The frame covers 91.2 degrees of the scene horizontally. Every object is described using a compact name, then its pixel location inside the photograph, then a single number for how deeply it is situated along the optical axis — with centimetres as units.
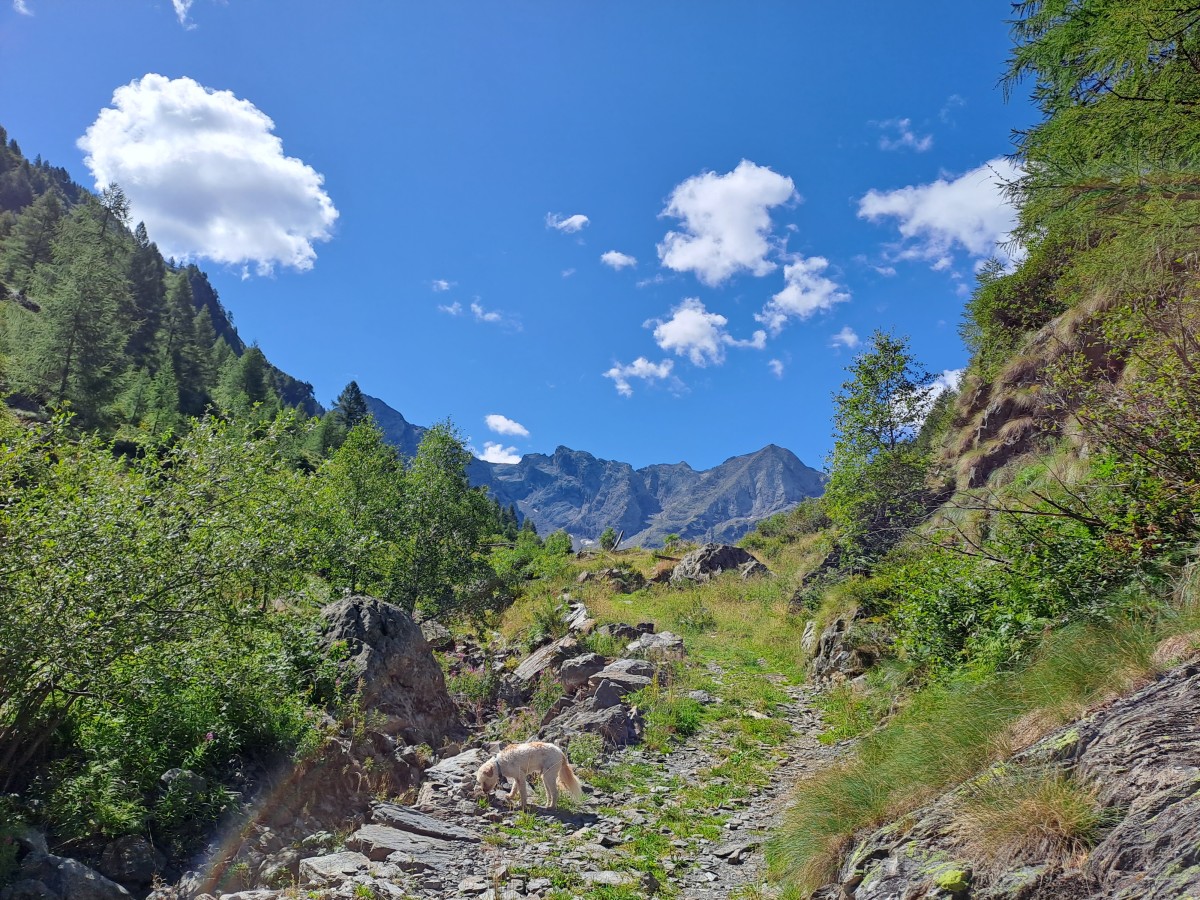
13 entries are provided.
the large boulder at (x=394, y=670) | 1066
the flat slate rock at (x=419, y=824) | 769
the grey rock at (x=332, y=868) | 619
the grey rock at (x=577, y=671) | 1438
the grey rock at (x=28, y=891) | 507
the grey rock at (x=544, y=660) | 1538
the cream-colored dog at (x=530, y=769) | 873
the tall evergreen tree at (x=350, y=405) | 9619
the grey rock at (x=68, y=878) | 531
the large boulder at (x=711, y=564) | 3241
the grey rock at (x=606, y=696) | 1289
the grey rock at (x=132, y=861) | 596
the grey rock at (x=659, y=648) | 1673
